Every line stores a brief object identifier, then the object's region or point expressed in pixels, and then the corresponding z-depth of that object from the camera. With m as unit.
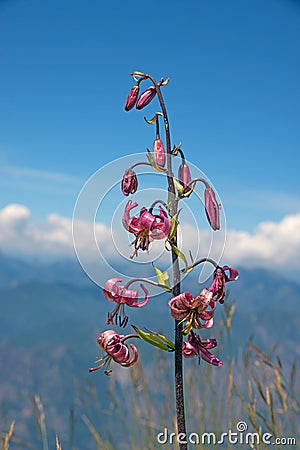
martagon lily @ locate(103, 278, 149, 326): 1.14
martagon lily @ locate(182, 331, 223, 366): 1.16
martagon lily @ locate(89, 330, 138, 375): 1.16
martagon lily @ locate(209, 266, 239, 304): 1.11
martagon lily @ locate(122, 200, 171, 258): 1.11
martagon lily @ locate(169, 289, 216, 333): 1.09
